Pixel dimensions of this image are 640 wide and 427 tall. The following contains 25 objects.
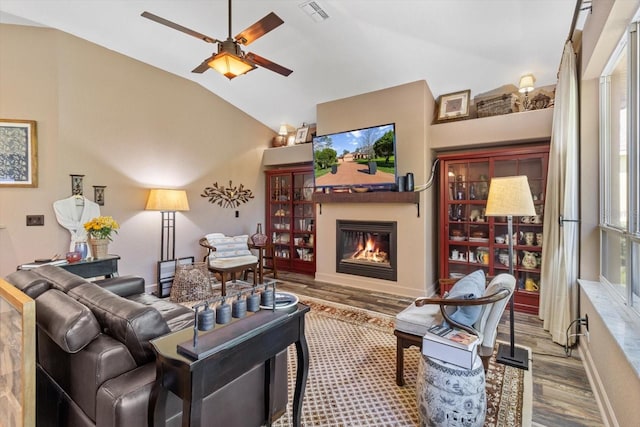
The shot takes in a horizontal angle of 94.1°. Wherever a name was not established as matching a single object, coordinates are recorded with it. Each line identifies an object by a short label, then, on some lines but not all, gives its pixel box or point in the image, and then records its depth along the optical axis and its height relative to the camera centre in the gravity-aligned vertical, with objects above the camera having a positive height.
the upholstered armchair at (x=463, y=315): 1.87 -0.71
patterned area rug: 1.86 -1.25
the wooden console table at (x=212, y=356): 1.10 -0.59
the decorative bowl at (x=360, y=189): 4.43 +0.37
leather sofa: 1.17 -0.67
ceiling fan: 2.35 +1.41
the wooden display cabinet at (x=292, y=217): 5.63 -0.06
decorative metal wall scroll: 5.17 +0.35
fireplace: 4.34 -0.54
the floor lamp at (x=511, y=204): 2.33 +0.08
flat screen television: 4.11 +0.81
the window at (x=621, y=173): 1.79 +0.28
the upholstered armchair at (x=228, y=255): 4.16 -0.64
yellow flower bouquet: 3.22 -0.14
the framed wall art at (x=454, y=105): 4.06 +1.51
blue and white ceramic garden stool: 1.60 -0.99
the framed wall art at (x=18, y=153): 3.36 +0.70
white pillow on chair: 4.55 -0.50
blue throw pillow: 1.91 -0.61
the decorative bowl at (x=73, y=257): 3.02 -0.43
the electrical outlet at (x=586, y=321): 2.39 -0.87
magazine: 1.64 -0.71
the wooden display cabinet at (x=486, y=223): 3.67 -0.12
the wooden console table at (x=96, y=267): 3.04 -0.56
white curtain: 2.70 +0.01
